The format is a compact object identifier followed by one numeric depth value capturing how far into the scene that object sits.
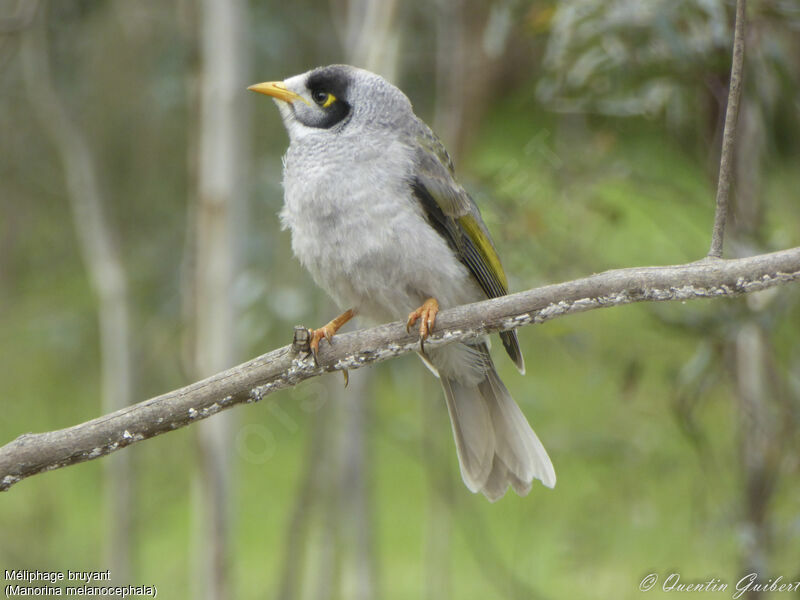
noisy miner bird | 5.19
